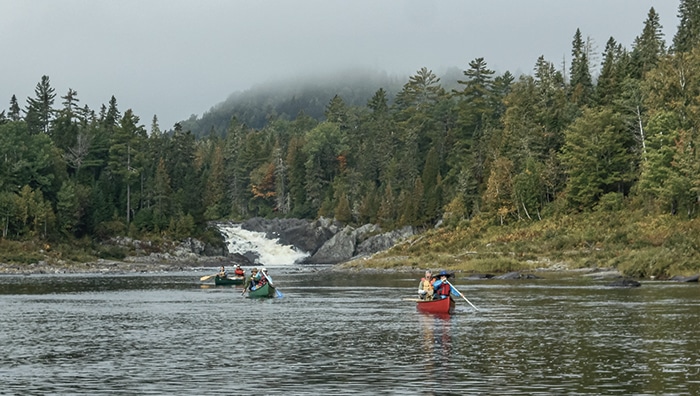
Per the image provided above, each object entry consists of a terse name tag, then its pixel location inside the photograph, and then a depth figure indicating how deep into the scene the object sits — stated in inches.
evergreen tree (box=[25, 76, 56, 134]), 7440.9
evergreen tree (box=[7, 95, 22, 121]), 7760.8
